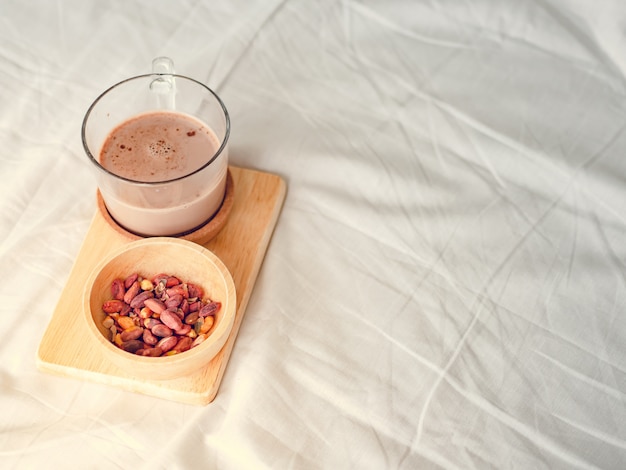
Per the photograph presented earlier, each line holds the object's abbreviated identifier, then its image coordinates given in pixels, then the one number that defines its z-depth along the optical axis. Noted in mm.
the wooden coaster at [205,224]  951
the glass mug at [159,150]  905
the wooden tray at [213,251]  866
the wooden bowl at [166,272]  812
